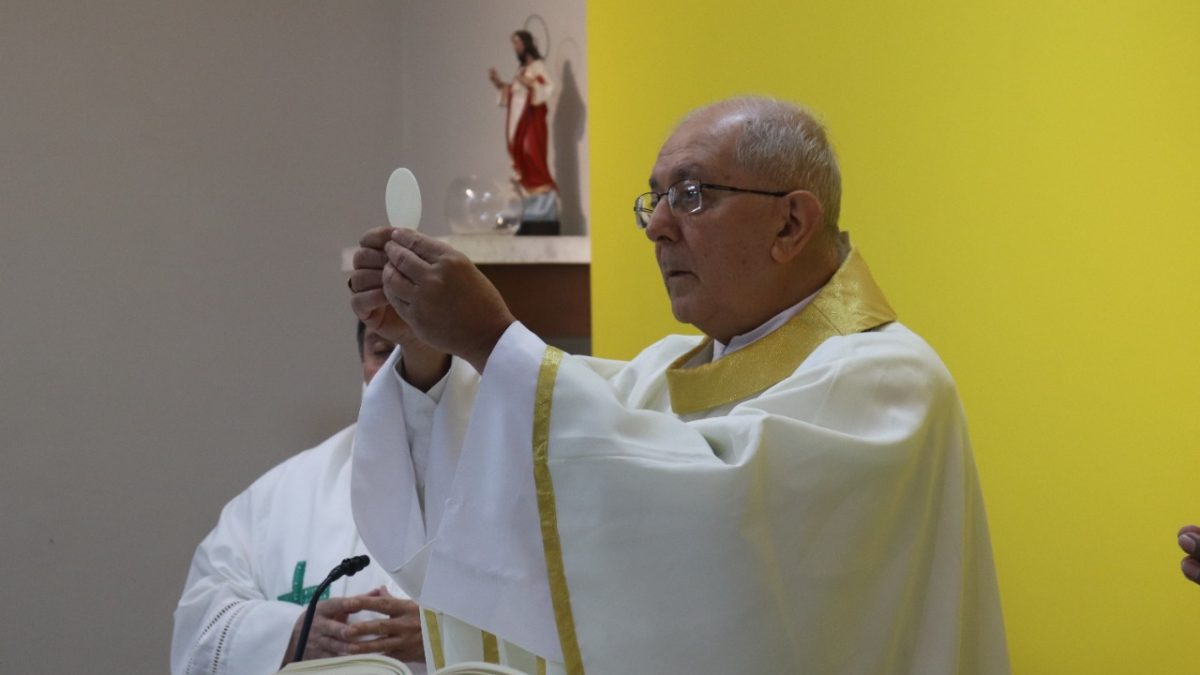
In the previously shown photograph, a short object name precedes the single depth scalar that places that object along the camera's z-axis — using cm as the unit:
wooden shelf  479
